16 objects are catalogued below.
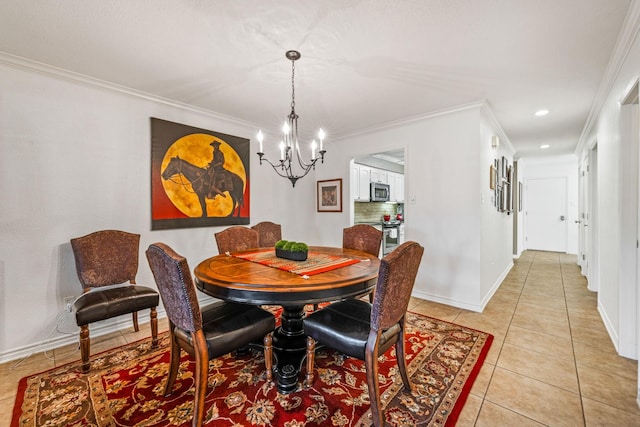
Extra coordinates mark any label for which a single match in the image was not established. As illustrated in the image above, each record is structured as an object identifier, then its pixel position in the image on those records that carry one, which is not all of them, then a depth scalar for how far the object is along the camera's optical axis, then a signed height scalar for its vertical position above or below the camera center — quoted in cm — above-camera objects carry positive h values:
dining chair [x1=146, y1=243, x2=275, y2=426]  140 -67
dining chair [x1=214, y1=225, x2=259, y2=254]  285 -31
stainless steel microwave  578 +43
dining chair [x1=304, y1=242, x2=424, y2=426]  142 -68
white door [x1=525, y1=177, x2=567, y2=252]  707 -7
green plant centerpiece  212 -31
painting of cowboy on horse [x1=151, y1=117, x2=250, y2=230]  298 +42
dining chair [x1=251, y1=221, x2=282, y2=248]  343 -29
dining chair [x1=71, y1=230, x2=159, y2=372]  203 -63
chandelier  212 +118
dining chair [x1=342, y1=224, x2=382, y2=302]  289 -30
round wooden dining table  153 -45
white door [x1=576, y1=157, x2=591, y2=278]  432 -14
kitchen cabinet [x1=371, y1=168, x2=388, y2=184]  591 +82
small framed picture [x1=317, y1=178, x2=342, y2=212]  462 +28
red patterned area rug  153 -117
